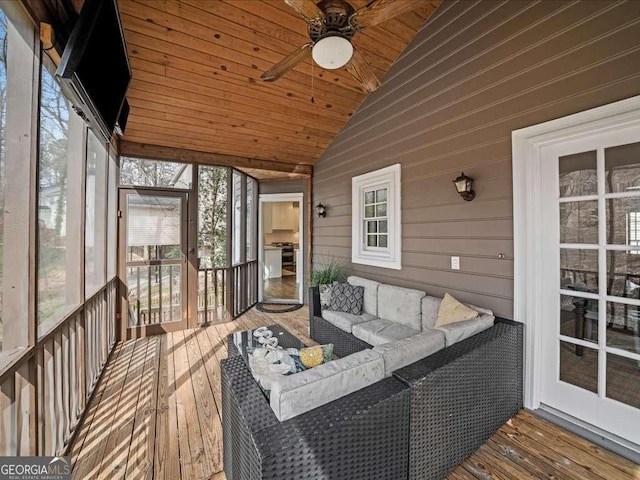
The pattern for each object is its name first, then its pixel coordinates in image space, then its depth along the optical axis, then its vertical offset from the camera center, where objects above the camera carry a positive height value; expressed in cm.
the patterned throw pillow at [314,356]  168 -71
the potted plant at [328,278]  388 -60
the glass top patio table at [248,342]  235 -94
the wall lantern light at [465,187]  266 +51
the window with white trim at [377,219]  361 +30
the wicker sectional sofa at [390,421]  108 -86
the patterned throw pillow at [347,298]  363 -78
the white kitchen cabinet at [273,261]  718 -57
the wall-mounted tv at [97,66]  146 +110
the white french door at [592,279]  187 -30
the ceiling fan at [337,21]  166 +137
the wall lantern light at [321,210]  515 +55
